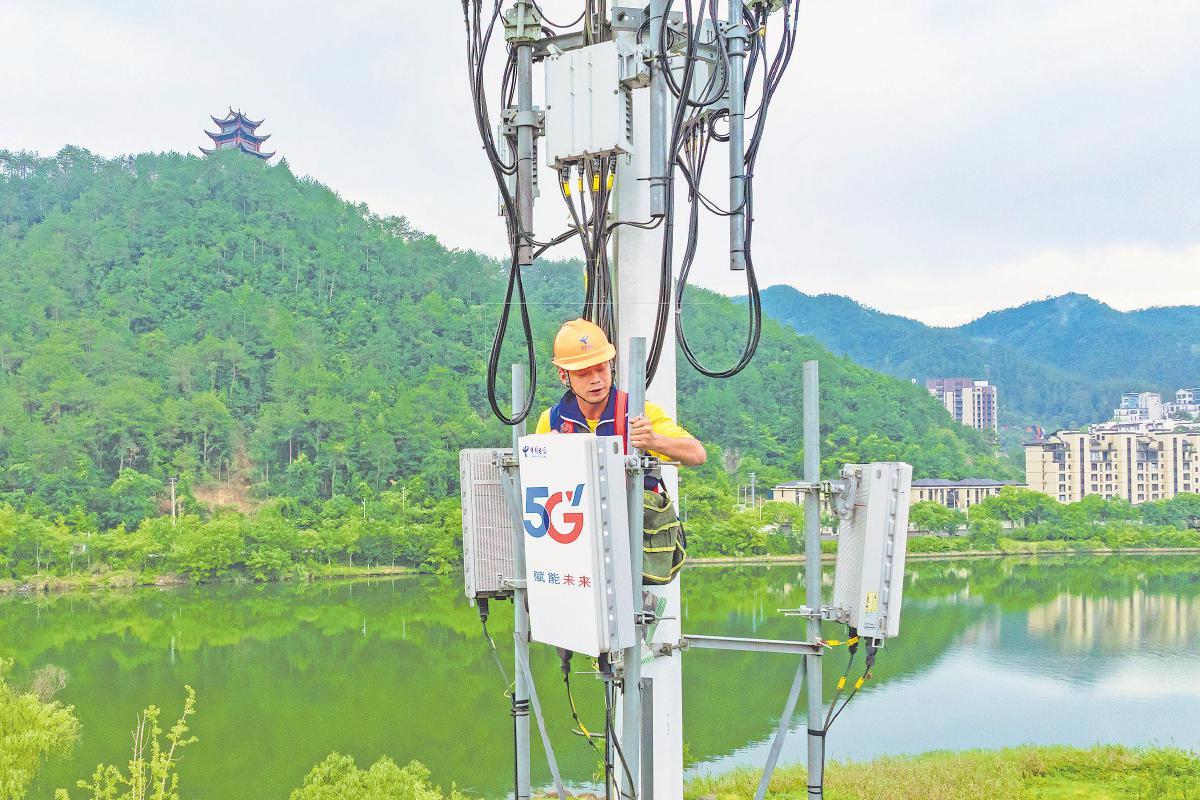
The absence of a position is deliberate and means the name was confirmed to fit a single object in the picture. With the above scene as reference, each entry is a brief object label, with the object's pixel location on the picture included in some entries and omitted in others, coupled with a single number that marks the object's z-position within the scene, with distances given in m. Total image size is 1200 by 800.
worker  2.31
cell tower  2.20
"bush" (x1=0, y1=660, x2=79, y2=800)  8.26
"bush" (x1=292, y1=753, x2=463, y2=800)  6.14
